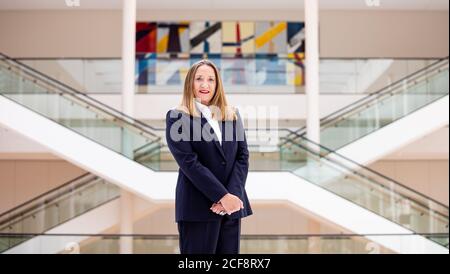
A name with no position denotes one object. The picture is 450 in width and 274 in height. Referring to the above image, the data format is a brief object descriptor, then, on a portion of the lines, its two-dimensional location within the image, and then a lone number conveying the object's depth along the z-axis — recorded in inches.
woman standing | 125.3
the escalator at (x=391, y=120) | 472.7
